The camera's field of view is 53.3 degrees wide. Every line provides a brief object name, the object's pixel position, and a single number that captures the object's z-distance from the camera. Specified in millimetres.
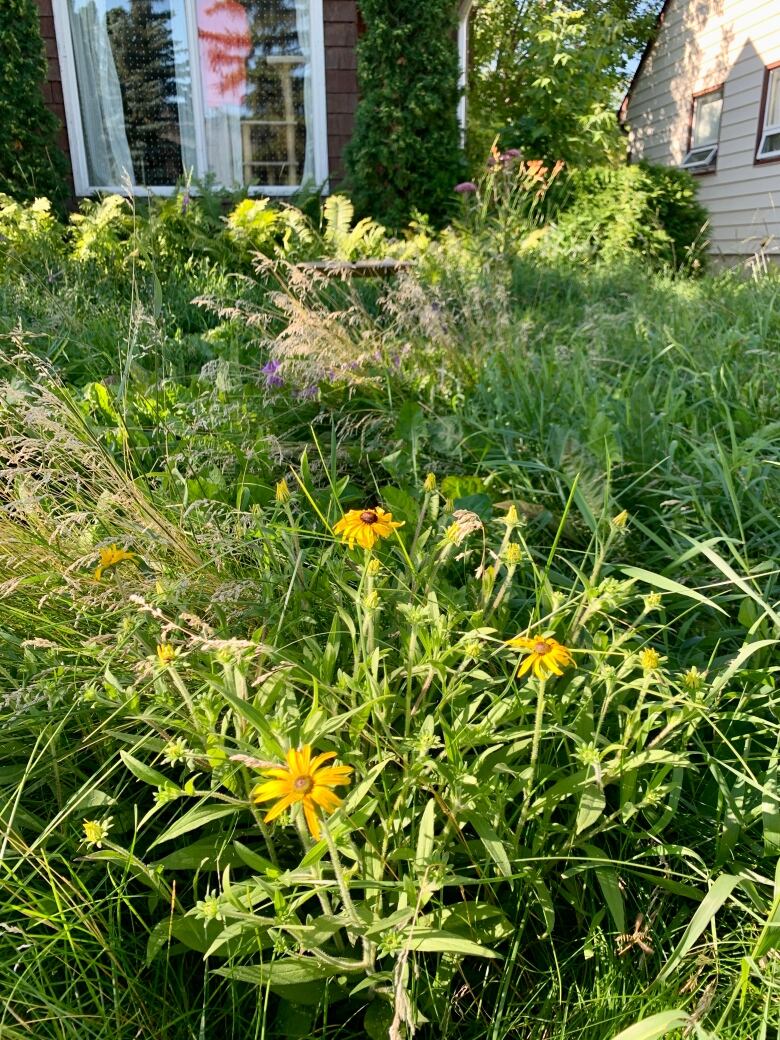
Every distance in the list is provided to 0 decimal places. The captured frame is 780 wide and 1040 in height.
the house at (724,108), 9461
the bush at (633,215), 6918
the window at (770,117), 9375
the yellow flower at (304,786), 719
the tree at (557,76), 8438
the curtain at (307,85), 7203
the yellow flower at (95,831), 910
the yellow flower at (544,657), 959
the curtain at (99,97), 7242
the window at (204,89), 7207
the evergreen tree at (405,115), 6457
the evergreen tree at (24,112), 6195
